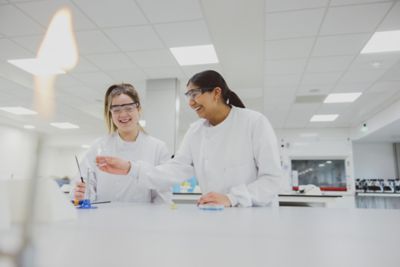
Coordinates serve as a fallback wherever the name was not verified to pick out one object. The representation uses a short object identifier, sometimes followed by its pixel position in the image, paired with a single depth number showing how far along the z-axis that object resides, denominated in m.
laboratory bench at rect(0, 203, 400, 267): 0.42
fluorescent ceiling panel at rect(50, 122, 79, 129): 8.13
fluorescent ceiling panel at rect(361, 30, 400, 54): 3.27
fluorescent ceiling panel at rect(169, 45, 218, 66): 3.65
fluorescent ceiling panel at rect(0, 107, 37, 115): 6.46
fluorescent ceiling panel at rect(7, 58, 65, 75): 4.01
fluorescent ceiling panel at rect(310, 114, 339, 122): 7.00
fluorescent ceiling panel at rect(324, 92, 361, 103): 5.46
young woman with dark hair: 1.38
